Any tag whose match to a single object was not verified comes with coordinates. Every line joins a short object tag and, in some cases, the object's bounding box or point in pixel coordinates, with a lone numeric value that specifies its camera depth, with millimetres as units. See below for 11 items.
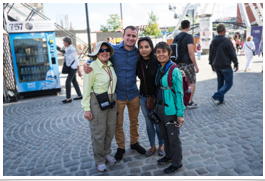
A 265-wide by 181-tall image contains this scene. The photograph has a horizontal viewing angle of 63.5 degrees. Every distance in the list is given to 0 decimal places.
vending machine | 7500
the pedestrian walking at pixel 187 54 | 5049
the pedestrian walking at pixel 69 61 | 6785
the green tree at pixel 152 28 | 42494
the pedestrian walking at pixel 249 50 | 10516
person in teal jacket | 2636
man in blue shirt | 2984
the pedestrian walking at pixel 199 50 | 18391
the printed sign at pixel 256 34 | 18016
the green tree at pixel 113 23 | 35250
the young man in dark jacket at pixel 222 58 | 5273
